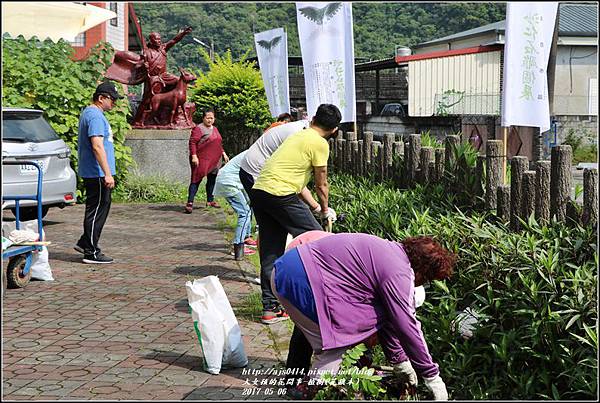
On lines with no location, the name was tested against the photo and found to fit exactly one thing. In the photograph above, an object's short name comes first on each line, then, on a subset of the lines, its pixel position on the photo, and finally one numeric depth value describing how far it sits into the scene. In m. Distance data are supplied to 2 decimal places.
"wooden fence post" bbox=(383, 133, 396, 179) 17.15
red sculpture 28.60
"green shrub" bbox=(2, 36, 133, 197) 24.91
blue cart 13.08
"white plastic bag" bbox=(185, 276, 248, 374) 9.18
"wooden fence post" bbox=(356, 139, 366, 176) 19.17
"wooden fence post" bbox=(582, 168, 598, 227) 9.69
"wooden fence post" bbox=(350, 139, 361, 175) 19.73
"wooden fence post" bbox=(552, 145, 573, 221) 10.43
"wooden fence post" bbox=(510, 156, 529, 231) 11.06
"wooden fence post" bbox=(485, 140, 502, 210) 12.00
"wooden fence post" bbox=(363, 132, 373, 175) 18.80
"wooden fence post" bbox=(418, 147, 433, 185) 14.73
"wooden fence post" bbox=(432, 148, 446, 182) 14.27
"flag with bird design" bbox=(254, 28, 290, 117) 23.18
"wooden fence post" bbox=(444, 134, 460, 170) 14.00
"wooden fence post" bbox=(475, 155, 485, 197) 12.65
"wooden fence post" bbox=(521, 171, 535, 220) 10.79
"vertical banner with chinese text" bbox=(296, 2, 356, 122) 18.57
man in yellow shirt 10.92
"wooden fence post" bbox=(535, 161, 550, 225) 10.62
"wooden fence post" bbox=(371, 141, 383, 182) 17.65
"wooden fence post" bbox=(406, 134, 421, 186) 15.61
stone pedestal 28.57
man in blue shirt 15.11
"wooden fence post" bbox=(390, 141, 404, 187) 16.33
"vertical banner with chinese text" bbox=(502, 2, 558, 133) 13.52
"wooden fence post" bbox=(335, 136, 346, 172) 21.34
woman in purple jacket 7.69
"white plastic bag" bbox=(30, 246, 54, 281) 13.87
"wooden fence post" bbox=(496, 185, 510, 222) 11.36
